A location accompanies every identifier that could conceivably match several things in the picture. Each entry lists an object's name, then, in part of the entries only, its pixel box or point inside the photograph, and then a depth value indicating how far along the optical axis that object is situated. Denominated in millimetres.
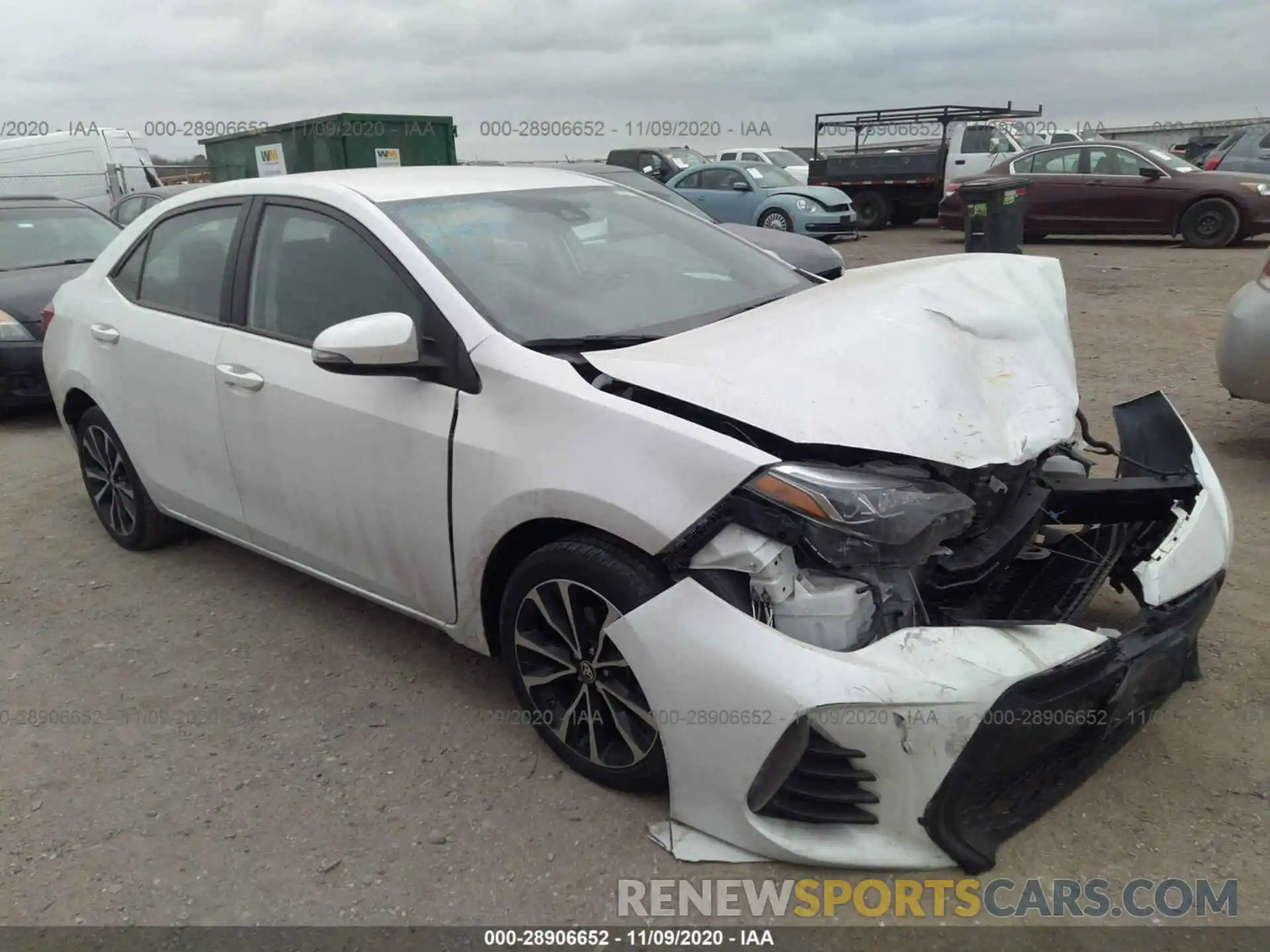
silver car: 4543
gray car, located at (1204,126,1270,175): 14977
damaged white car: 2219
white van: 17922
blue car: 15203
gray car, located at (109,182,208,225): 12984
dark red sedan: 13062
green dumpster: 15211
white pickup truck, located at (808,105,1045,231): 17078
